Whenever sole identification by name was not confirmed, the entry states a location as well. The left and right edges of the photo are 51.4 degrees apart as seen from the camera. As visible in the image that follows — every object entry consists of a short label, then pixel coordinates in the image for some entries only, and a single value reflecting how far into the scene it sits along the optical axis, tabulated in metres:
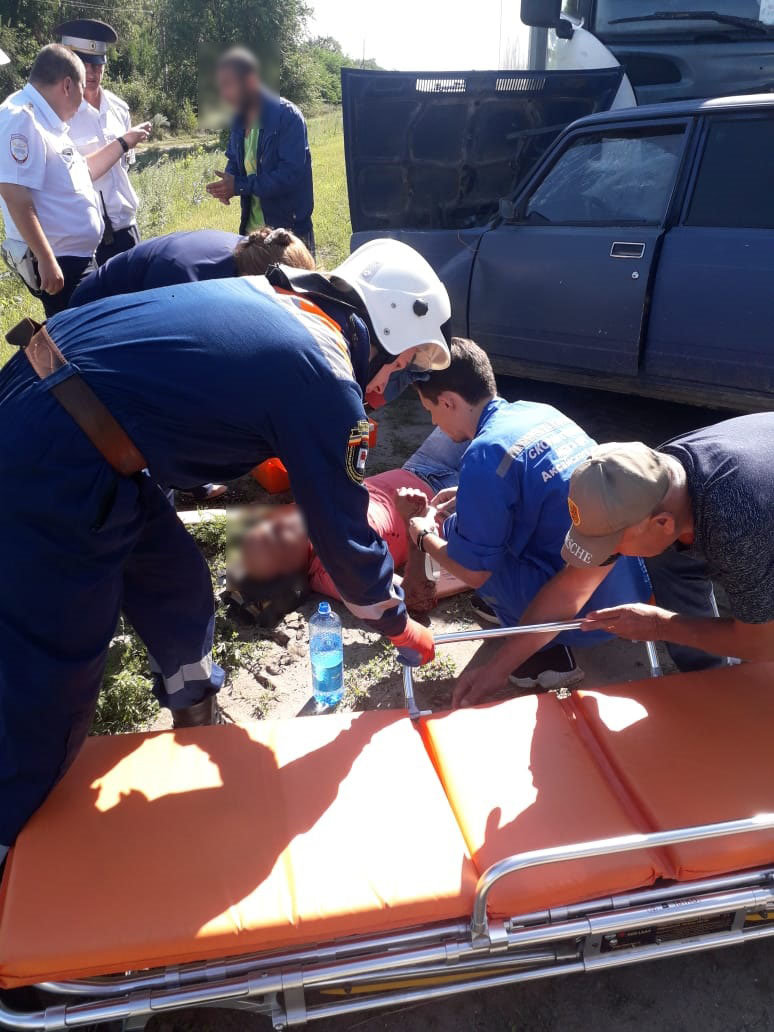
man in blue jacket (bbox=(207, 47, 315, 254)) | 4.50
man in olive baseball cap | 1.82
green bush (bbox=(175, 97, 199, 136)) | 5.79
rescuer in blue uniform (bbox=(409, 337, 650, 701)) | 2.48
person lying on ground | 3.38
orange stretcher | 1.62
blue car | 3.81
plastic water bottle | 2.96
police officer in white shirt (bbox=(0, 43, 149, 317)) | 3.68
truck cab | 4.93
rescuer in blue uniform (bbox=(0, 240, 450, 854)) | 1.72
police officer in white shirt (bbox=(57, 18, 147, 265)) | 4.56
